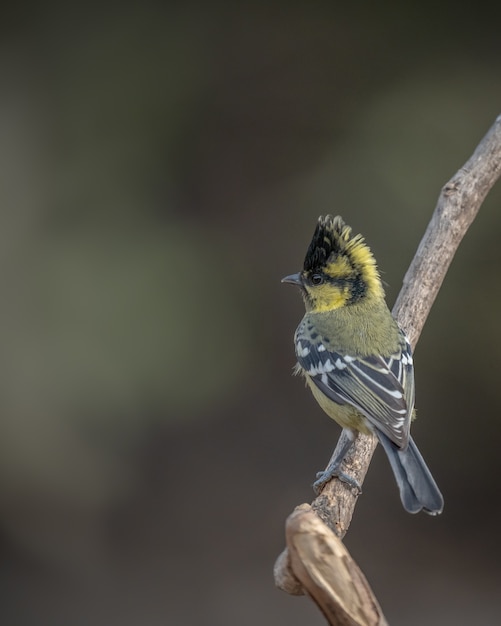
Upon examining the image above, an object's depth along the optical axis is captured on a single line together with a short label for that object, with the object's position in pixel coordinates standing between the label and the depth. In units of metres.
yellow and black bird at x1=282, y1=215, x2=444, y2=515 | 5.30
